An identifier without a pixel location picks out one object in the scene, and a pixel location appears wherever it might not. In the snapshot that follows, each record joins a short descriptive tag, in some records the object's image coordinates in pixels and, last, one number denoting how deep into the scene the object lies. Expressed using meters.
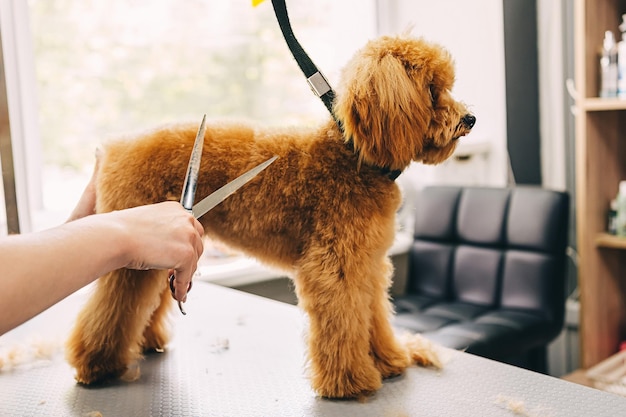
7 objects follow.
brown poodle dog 0.90
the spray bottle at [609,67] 1.99
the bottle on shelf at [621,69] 1.95
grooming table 0.92
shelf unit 2.02
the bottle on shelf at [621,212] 2.03
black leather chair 2.00
